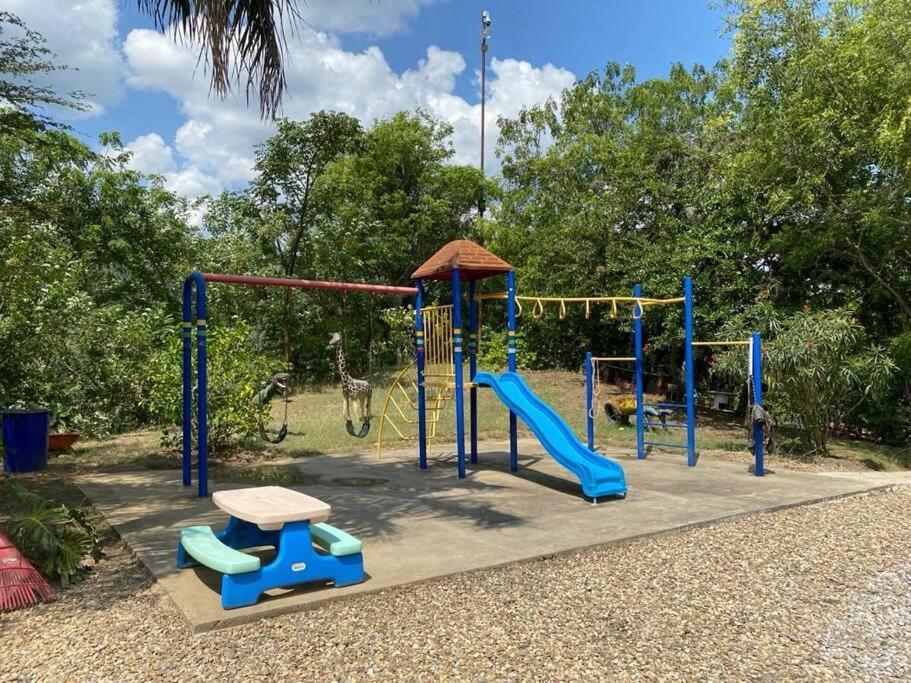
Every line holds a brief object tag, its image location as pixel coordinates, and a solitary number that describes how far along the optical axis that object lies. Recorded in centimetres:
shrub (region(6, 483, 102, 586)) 391
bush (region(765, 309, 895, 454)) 889
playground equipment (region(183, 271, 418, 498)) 618
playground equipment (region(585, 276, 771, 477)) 772
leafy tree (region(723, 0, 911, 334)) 948
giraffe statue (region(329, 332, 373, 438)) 810
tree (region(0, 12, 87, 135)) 749
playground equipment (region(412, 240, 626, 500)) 624
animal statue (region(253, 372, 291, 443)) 812
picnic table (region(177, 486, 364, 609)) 341
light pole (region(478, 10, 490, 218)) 2644
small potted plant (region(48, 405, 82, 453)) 884
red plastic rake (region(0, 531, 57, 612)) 345
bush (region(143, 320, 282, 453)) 828
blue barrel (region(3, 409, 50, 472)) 754
